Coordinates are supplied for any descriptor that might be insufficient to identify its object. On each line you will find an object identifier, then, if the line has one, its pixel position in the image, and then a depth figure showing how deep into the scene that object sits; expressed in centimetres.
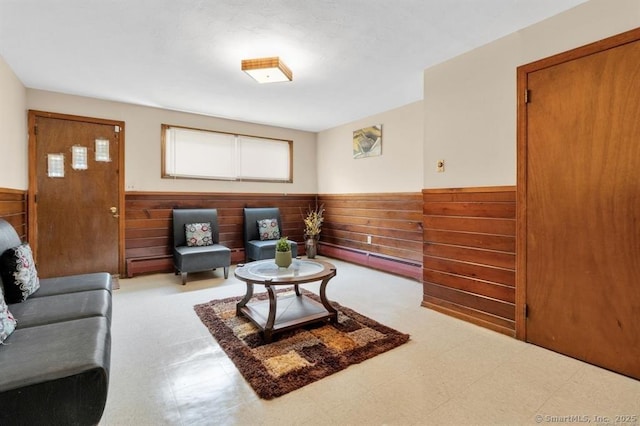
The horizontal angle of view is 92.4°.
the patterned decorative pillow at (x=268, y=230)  500
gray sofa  112
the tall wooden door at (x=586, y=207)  187
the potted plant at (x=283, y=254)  278
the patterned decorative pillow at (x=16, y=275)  199
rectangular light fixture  268
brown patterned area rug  187
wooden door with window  371
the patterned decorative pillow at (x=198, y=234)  434
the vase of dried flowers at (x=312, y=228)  554
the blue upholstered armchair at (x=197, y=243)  391
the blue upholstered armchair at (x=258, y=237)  457
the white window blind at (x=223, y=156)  461
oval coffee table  238
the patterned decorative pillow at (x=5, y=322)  147
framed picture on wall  473
